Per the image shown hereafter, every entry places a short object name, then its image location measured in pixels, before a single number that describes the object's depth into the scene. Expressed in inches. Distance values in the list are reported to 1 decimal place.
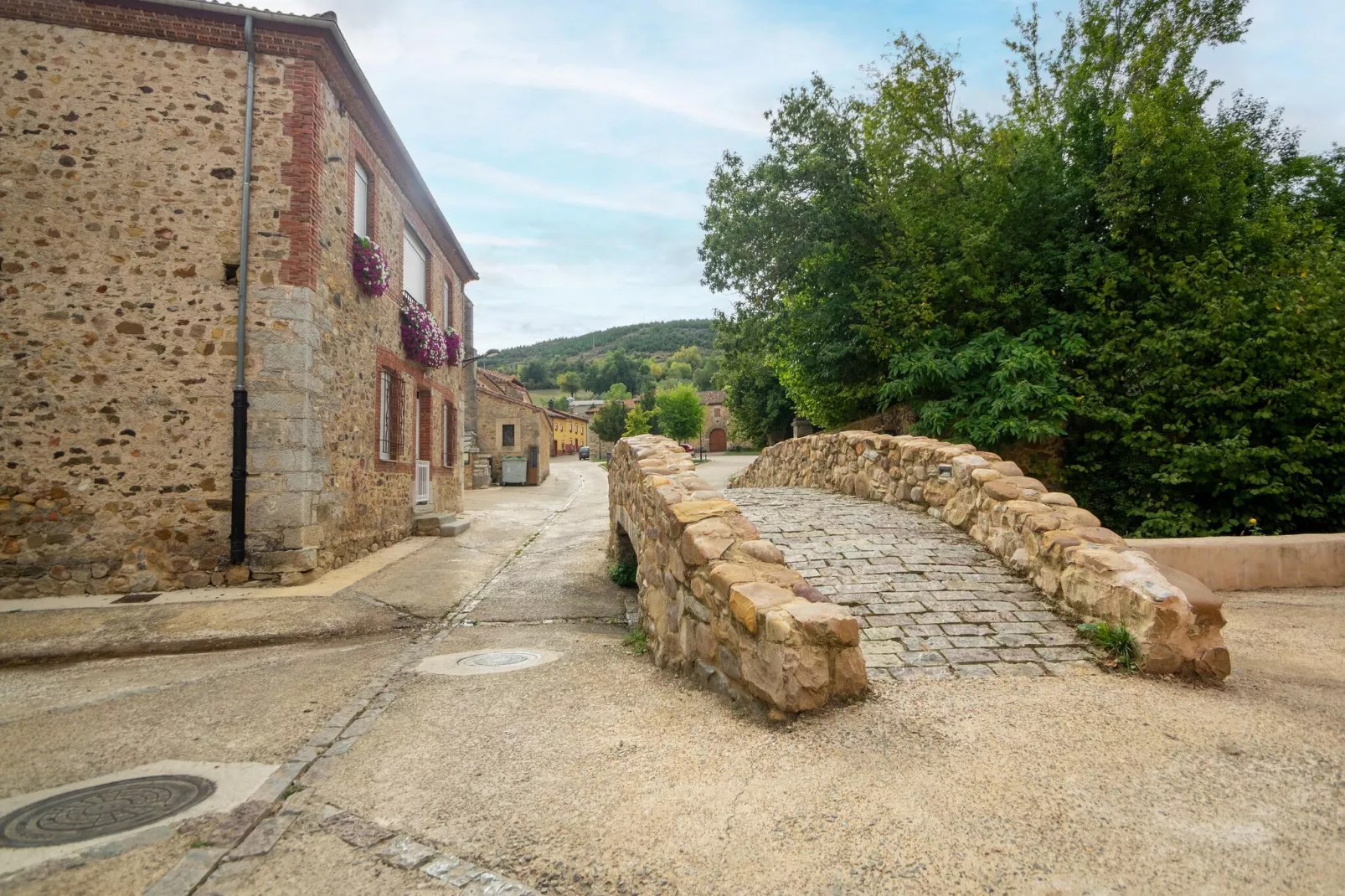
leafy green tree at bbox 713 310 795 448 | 1306.6
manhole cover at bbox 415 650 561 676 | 191.3
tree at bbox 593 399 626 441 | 2198.6
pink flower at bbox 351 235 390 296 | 356.2
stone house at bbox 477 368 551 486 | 1073.5
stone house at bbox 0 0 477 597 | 274.8
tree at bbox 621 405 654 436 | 2090.3
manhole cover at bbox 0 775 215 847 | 101.0
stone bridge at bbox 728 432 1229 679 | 146.3
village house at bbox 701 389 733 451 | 2640.3
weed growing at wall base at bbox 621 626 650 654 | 200.7
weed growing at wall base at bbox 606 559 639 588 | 311.4
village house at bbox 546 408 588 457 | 2367.4
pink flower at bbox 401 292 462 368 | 446.6
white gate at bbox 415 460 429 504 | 474.0
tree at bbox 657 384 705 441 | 2162.9
